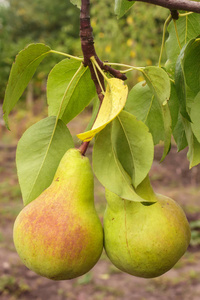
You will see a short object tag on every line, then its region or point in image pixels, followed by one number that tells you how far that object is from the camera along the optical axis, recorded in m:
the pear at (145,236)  0.55
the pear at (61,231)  0.54
